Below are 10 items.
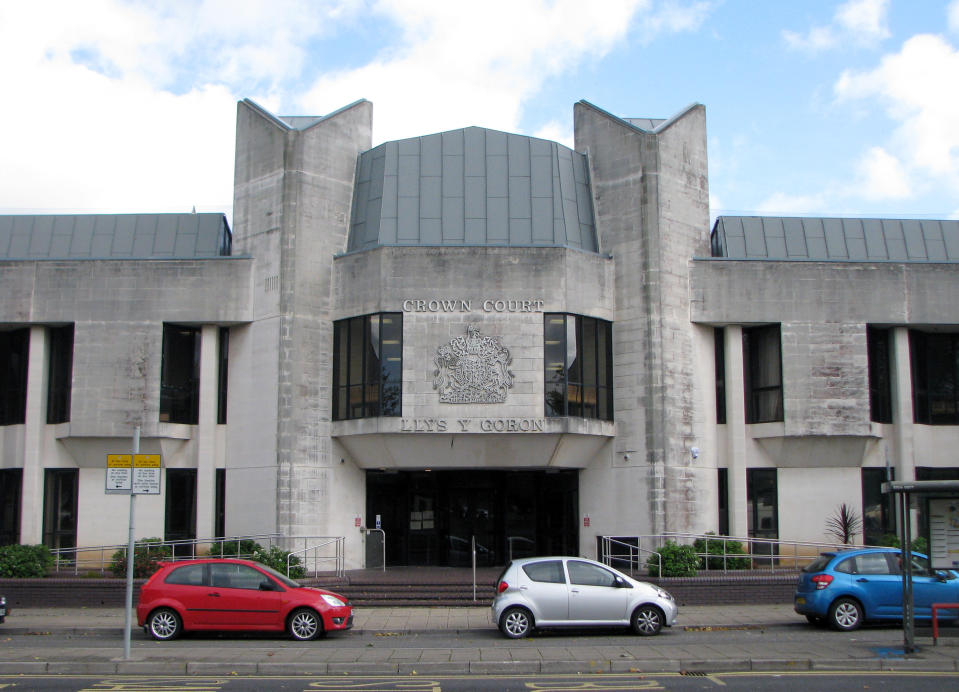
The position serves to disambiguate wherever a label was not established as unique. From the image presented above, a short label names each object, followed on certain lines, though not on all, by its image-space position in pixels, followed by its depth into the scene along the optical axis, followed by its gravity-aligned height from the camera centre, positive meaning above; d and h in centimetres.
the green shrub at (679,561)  2359 -224
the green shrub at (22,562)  2416 -227
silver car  1767 -234
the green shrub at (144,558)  2389 -217
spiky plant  2686 -160
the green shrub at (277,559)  2430 -224
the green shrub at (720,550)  2517 -215
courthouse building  2631 +280
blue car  1820 -223
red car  1777 -245
